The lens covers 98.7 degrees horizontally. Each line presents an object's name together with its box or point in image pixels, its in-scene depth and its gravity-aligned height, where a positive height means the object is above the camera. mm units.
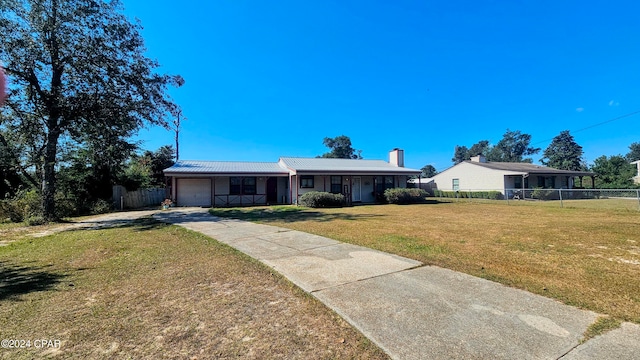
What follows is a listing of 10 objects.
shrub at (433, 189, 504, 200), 23688 -434
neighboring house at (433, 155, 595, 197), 24594 +1130
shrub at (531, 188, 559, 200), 21812 -486
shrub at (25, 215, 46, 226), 10992 -961
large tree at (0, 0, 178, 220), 10680 +5293
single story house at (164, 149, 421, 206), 18797 +892
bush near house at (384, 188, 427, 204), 19641 -368
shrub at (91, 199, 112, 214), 15693 -652
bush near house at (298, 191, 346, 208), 17453 -476
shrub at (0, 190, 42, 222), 12023 -521
